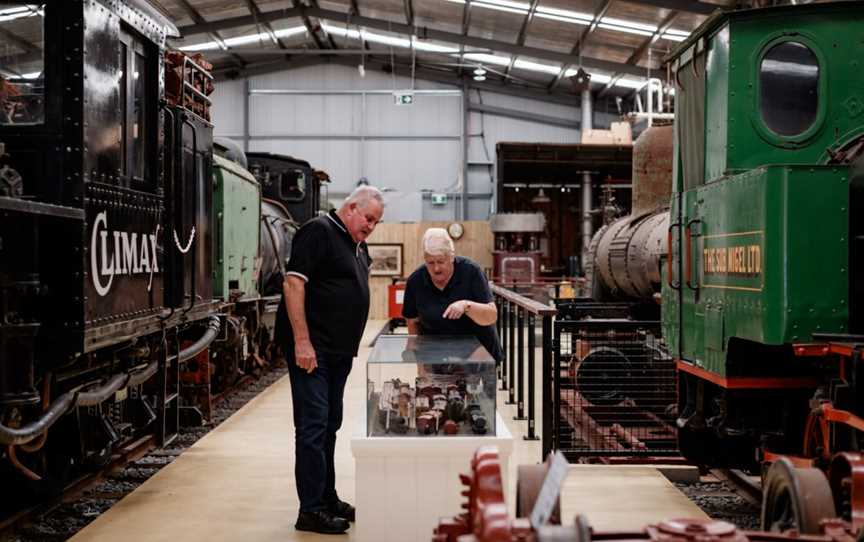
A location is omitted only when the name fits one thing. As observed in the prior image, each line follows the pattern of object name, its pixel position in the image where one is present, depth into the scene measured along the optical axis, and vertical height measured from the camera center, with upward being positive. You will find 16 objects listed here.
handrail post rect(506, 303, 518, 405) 11.34 -1.24
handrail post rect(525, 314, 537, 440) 8.58 -0.97
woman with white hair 5.83 -0.17
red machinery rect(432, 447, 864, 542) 2.55 -0.69
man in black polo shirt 5.39 -0.30
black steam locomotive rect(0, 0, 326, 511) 5.12 +0.20
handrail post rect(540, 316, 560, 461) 7.47 -0.95
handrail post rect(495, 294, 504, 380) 13.20 -0.52
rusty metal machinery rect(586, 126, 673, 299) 11.03 +0.40
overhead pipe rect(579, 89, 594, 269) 28.02 +1.96
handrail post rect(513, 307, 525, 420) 9.98 -1.08
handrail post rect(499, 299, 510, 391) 12.80 -0.89
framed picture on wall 29.72 +0.20
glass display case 4.77 -0.61
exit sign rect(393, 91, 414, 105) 29.16 +4.79
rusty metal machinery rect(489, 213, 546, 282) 27.06 +0.47
